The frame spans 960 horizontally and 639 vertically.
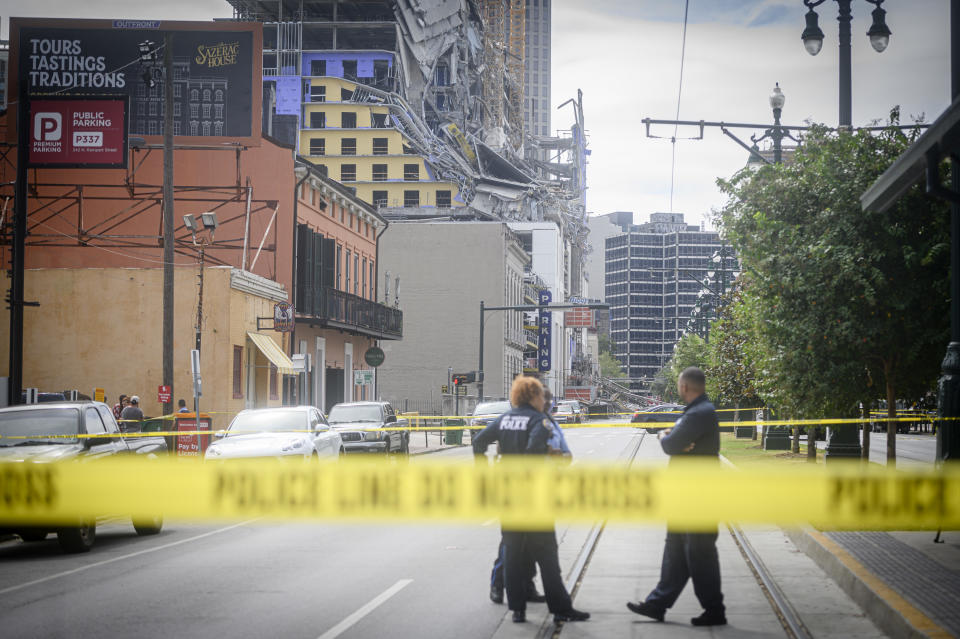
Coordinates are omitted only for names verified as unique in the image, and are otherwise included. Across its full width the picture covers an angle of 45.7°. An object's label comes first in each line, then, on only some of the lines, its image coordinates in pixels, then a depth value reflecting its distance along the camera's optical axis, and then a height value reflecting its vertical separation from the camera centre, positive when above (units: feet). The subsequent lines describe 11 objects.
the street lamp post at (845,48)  58.54 +16.49
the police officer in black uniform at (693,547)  27.50 -4.51
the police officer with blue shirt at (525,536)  27.91 -4.31
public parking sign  94.79 +18.81
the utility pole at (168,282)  81.76 +5.38
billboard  119.24 +30.53
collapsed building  351.46 +80.09
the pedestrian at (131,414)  80.00 -4.08
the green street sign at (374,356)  138.73 +0.31
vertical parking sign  359.99 +5.39
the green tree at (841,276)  56.03 +4.27
